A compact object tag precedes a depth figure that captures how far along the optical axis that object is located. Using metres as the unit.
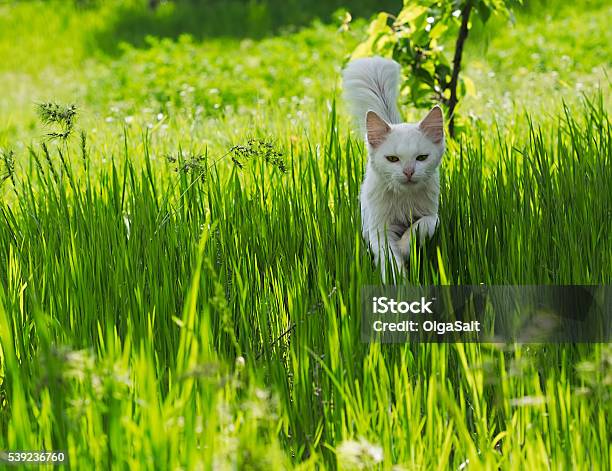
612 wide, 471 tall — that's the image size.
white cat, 5.97
